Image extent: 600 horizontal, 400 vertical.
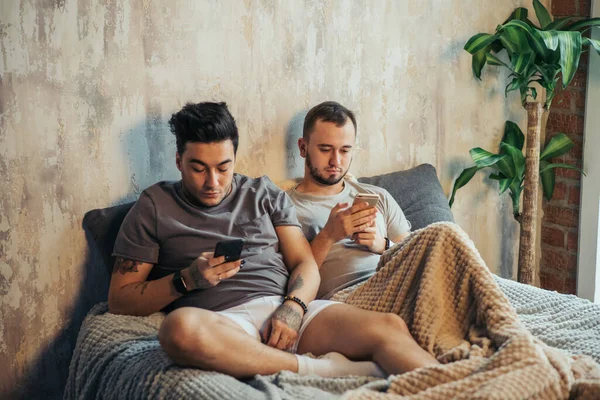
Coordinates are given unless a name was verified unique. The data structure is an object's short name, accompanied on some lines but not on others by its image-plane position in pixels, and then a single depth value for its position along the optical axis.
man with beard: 2.17
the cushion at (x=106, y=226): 2.08
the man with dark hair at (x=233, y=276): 1.66
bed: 1.52
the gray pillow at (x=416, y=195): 2.59
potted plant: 2.59
